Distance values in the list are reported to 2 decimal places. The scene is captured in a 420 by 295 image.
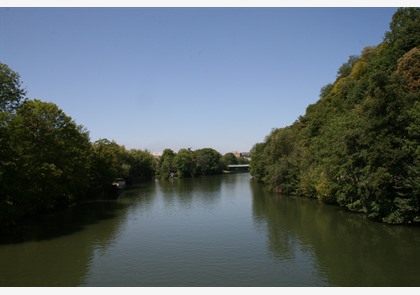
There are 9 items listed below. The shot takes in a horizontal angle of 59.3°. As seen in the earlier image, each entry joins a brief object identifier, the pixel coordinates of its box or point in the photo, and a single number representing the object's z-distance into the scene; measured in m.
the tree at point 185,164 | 137.00
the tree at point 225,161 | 182.11
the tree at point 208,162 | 152.18
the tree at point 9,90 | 32.41
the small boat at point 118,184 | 77.94
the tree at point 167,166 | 139.50
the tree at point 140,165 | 115.38
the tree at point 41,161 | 31.59
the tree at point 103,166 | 66.26
